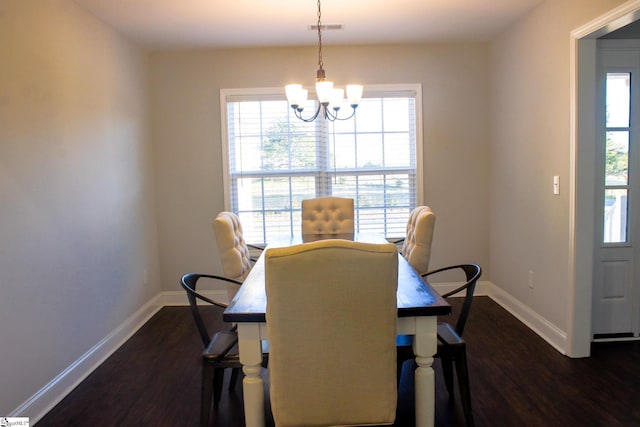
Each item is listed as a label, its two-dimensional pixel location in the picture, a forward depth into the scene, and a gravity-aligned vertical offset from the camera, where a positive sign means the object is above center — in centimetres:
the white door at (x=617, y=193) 308 -10
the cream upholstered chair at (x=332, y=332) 154 -53
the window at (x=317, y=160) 429 +24
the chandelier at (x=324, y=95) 259 +54
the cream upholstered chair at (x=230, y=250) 268 -39
